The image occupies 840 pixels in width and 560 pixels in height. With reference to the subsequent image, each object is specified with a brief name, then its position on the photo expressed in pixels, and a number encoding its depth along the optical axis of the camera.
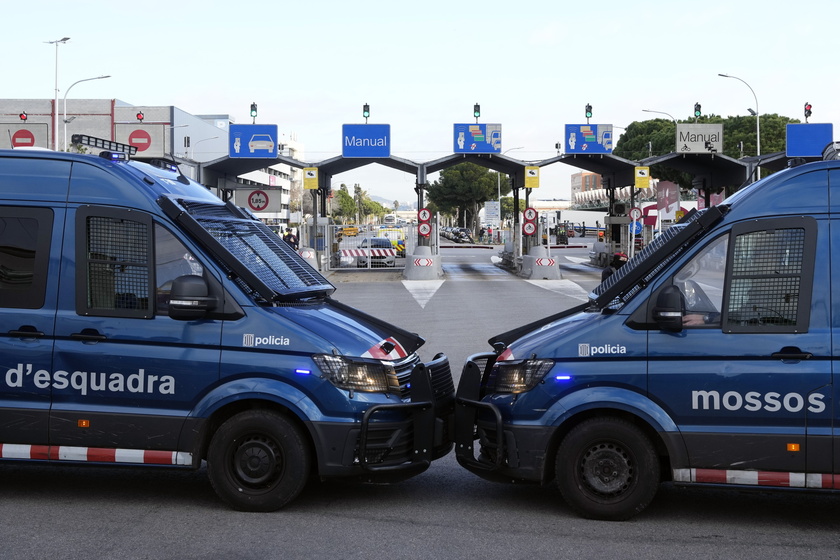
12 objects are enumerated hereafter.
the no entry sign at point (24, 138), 47.47
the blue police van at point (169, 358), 5.97
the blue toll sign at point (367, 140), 37.53
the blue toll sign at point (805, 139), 38.31
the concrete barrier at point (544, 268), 34.19
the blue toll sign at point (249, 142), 37.22
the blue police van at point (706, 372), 5.68
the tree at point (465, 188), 119.62
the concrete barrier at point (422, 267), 34.09
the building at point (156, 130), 39.09
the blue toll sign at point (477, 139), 37.56
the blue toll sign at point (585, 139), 38.03
